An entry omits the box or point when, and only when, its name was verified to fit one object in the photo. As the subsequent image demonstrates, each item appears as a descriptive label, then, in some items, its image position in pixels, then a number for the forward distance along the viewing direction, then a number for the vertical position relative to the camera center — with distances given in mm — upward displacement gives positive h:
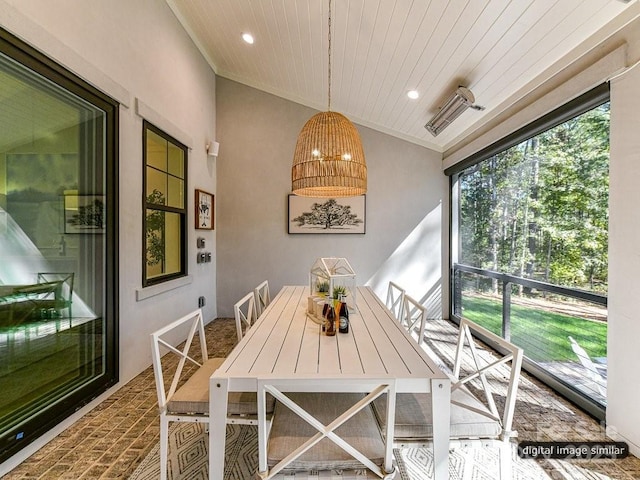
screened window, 2229 -32
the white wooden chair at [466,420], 1328 -806
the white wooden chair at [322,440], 1130 -810
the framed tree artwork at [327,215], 4551 +348
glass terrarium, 2082 -311
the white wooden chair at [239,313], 2074 -531
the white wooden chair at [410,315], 2066 -571
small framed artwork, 3957 +375
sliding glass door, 1692 -58
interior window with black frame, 3014 +329
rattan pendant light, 2088 +569
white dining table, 1225 -559
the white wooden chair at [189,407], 1479 -814
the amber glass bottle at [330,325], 1778 -499
